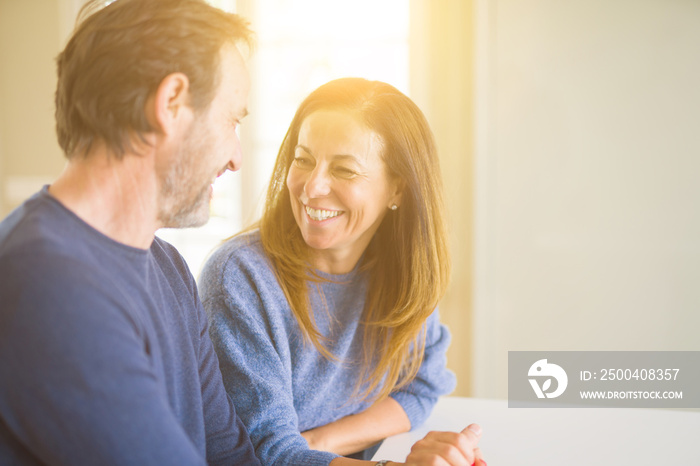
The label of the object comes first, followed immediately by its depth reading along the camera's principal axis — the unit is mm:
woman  1206
